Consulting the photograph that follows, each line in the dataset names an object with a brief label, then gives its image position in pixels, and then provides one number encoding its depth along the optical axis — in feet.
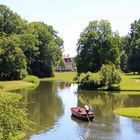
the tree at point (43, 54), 450.30
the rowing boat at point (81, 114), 157.74
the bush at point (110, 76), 282.97
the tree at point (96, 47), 357.82
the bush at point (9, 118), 79.20
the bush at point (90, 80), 290.76
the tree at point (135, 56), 412.36
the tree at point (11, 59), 342.44
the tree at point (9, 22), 404.77
